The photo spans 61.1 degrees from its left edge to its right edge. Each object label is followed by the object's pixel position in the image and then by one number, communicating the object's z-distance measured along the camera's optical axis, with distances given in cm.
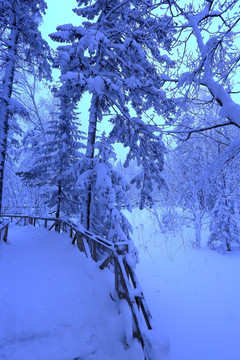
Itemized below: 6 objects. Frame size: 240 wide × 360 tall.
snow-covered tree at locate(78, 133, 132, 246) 720
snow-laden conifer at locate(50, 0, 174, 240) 736
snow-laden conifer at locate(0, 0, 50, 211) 975
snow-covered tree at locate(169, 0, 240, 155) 346
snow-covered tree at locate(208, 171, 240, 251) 1143
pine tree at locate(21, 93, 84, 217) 1273
